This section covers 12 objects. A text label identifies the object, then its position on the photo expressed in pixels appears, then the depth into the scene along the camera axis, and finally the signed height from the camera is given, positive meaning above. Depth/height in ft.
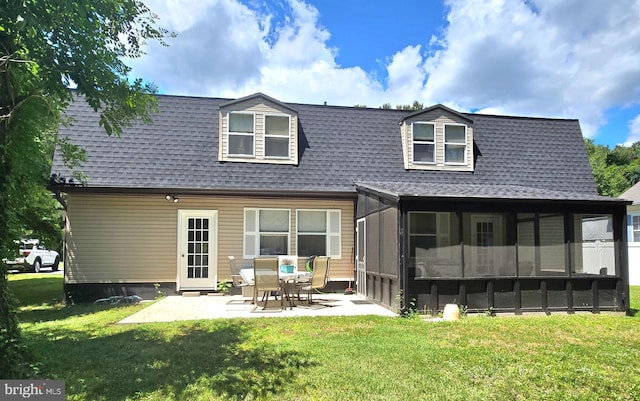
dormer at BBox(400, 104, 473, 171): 41.83 +9.61
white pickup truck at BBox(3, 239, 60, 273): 64.96 -5.33
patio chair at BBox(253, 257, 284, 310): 27.86 -3.23
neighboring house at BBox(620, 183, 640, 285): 53.06 -1.20
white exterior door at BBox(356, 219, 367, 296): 35.04 -2.59
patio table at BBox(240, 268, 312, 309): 29.53 -3.69
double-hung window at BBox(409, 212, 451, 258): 27.84 -0.41
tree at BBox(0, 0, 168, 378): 14.47 +6.29
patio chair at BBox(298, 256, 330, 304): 29.68 -3.33
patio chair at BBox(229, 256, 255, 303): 30.75 -4.08
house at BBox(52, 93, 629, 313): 28.07 +2.04
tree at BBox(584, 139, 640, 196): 106.35 +19.09
